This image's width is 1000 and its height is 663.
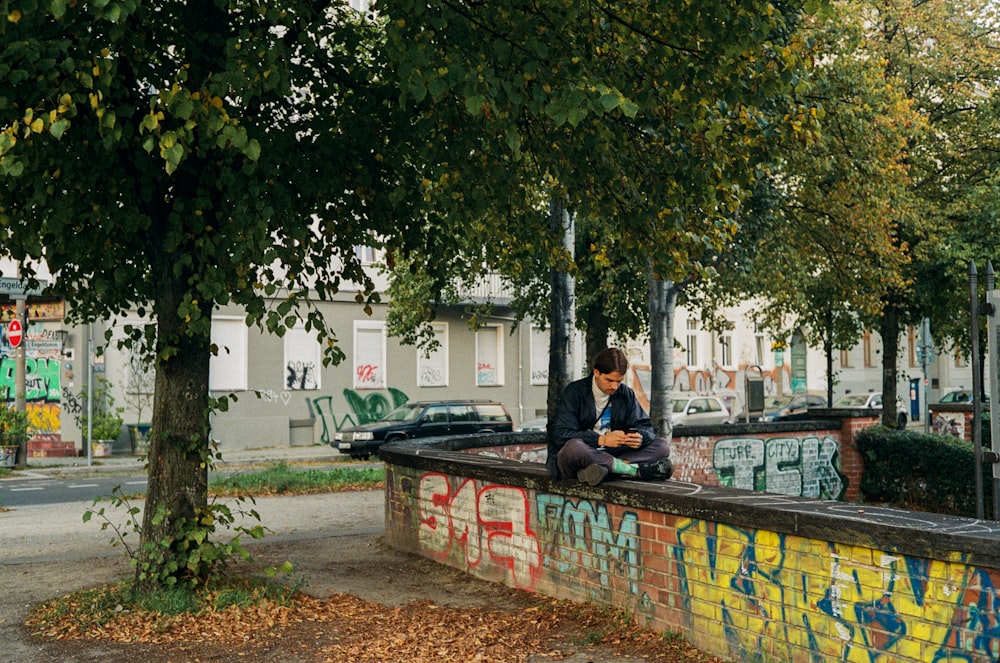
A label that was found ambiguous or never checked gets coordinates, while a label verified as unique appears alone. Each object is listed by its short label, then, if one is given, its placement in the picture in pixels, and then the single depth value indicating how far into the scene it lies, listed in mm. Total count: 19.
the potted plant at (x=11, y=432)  24312
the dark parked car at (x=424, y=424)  26297
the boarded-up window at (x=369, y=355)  33781
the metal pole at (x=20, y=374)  24109
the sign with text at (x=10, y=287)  25173
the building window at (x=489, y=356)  36844
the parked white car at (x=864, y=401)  43812
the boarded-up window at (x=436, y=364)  35156
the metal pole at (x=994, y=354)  10086
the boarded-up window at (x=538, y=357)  38344
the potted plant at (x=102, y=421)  27562
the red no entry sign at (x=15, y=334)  23047
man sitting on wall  7375
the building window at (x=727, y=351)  46875
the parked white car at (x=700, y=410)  34156
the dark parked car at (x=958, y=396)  47703
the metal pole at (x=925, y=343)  22875
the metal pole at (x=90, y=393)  25672
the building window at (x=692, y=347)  45531
